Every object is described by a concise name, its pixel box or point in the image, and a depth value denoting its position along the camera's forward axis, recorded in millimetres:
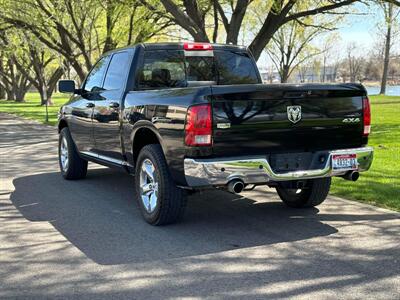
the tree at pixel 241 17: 14711
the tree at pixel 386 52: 48656
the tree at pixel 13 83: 52366
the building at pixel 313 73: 59581
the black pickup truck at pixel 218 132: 5168
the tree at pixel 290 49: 44875
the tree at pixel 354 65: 76562
